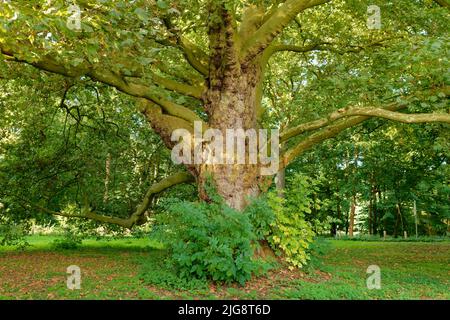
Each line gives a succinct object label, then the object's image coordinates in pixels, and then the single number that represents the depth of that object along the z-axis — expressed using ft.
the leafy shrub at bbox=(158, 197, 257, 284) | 24.82
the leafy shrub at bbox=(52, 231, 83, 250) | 51.40
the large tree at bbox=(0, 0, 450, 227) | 22.72
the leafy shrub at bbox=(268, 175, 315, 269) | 30.27
